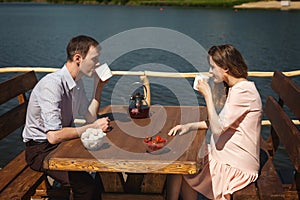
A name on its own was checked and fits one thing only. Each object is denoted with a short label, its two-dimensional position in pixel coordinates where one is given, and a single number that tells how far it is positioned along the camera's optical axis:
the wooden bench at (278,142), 2.92
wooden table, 2.62
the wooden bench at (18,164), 3.12
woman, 3.05
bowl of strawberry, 2.77
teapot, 3.56
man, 3.08
